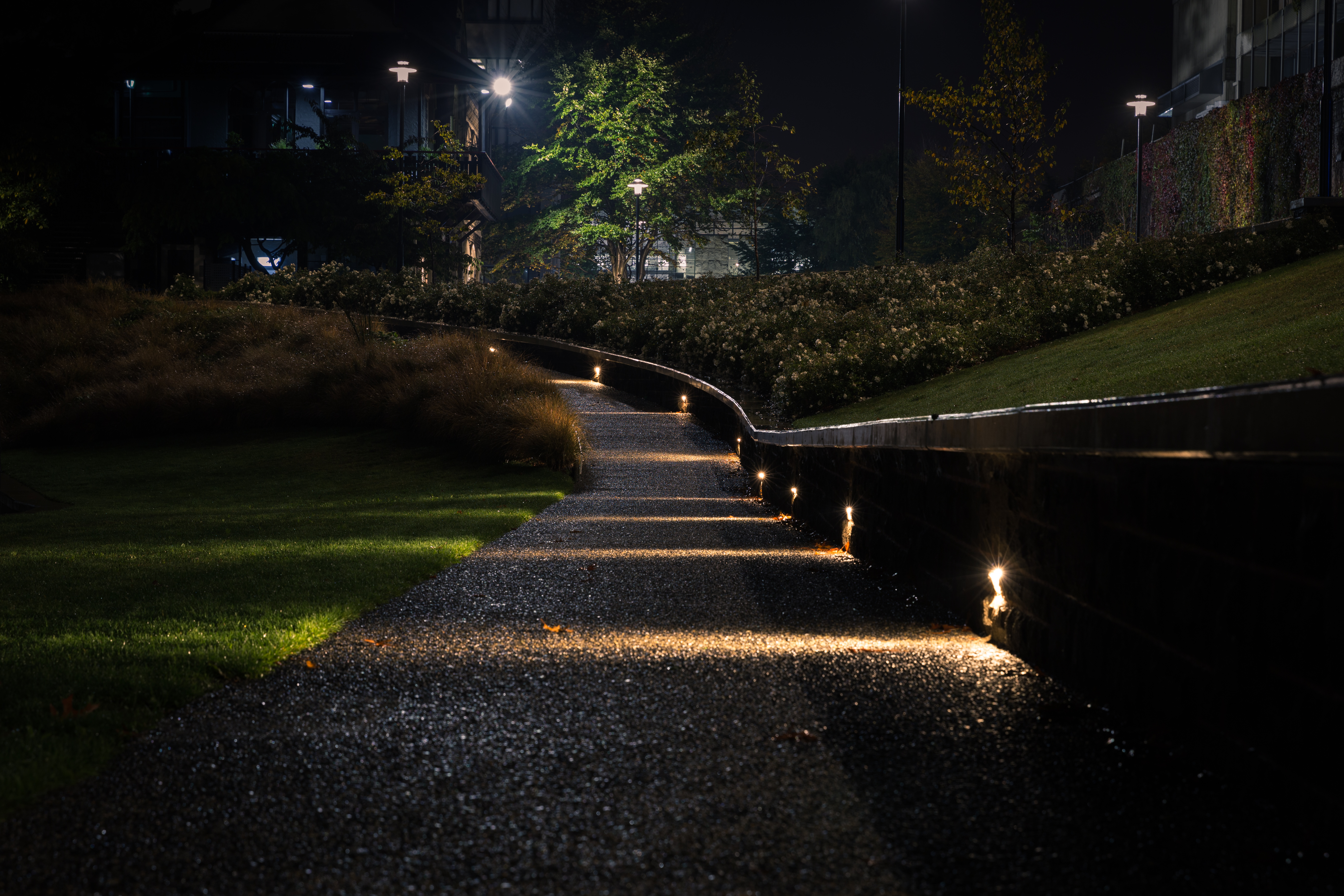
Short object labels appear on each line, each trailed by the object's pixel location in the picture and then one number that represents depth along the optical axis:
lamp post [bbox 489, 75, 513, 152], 41.16
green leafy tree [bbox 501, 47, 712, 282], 51.09
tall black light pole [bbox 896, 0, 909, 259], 27.97
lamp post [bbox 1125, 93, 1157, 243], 35.00
